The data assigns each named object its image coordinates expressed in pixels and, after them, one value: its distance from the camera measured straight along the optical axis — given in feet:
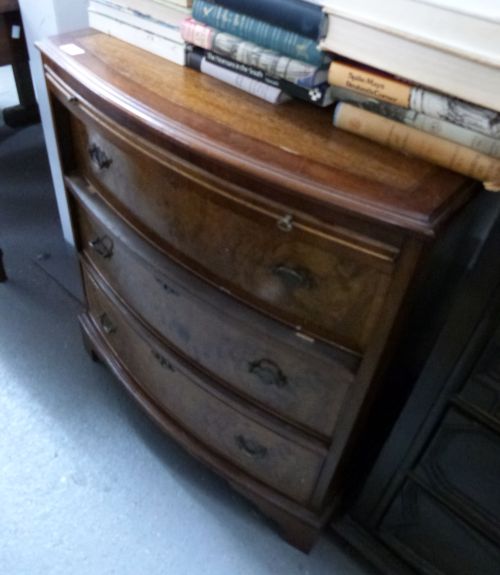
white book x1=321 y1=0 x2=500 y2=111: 1.74
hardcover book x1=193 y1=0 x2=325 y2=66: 2.14
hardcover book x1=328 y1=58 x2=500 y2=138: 1.88
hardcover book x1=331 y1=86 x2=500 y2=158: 1.91
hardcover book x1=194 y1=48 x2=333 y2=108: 2.25
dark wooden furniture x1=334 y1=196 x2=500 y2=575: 2.27
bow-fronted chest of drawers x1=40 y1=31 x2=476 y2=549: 1.99
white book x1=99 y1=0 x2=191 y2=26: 2.50
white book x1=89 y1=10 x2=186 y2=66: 2.65
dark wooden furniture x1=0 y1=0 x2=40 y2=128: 5.72
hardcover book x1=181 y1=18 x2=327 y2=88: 2.19
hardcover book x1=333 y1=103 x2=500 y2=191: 1.95
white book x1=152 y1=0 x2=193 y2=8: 2.44
